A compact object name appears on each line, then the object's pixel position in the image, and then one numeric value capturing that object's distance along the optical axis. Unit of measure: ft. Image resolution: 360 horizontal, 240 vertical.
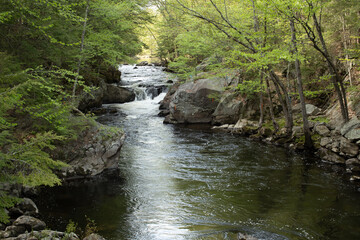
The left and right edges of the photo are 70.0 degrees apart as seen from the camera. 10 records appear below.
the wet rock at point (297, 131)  43.92
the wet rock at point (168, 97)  78.69
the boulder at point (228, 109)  60.54
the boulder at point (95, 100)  66.95
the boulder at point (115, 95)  81.97
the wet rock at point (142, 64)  140.21
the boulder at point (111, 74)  85.40
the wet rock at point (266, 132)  49.17
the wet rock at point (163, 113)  73.51
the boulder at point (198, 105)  66.13
